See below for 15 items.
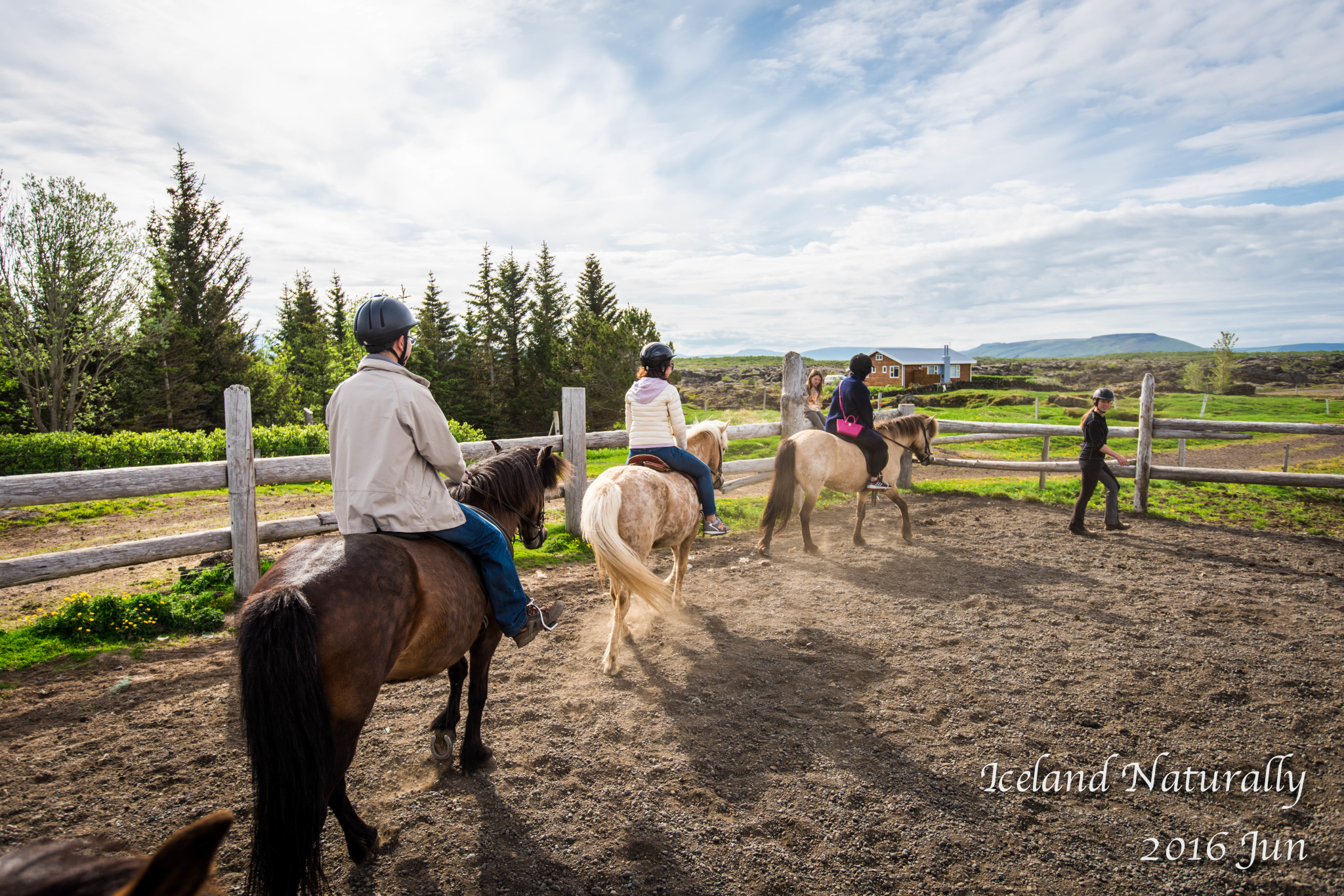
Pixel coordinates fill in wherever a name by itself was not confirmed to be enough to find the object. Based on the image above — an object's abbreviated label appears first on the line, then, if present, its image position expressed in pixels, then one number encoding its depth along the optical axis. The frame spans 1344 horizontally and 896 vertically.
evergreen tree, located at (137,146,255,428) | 26.50
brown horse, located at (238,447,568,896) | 2.29
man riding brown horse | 3.02
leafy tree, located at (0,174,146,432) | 21.73
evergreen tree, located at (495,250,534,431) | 45.41
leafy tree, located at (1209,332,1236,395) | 51.72
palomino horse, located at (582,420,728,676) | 4.88
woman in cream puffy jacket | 5.73
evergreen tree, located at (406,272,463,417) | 40.41
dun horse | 8.21
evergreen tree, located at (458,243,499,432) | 43.19
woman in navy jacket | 8.38
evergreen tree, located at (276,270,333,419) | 39.56
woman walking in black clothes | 8.55
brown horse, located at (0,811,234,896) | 0.90
